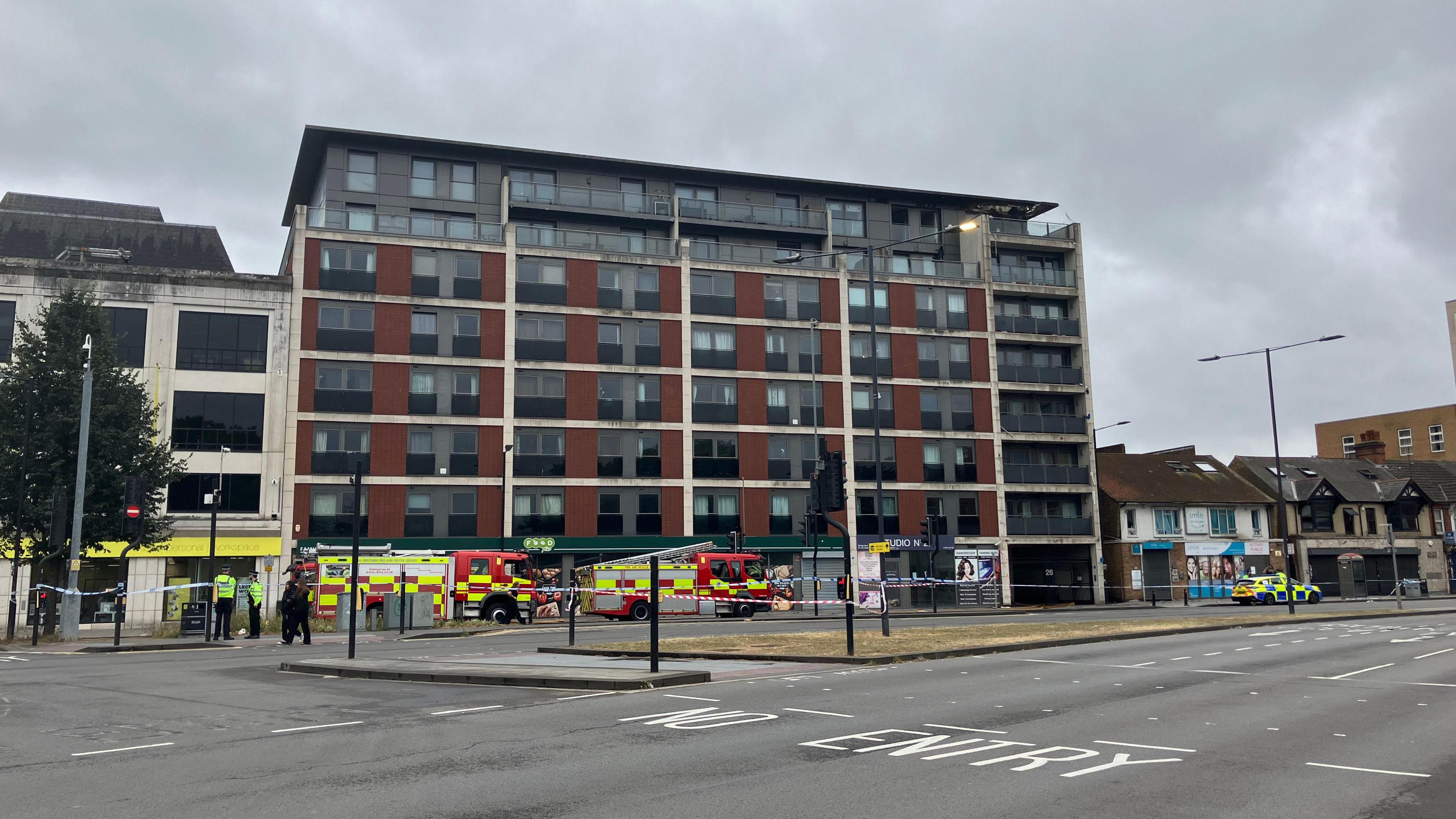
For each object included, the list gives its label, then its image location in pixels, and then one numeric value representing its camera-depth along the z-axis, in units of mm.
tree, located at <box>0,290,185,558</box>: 31328
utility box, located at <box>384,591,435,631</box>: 32469
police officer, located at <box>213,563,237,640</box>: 28125
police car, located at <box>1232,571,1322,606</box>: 52156
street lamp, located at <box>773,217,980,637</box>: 26344
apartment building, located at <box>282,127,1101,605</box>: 50062
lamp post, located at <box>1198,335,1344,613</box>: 39559
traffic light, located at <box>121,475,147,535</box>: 25406
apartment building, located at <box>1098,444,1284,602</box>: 61250
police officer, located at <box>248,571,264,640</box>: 28969
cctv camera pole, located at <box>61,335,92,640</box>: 28250
